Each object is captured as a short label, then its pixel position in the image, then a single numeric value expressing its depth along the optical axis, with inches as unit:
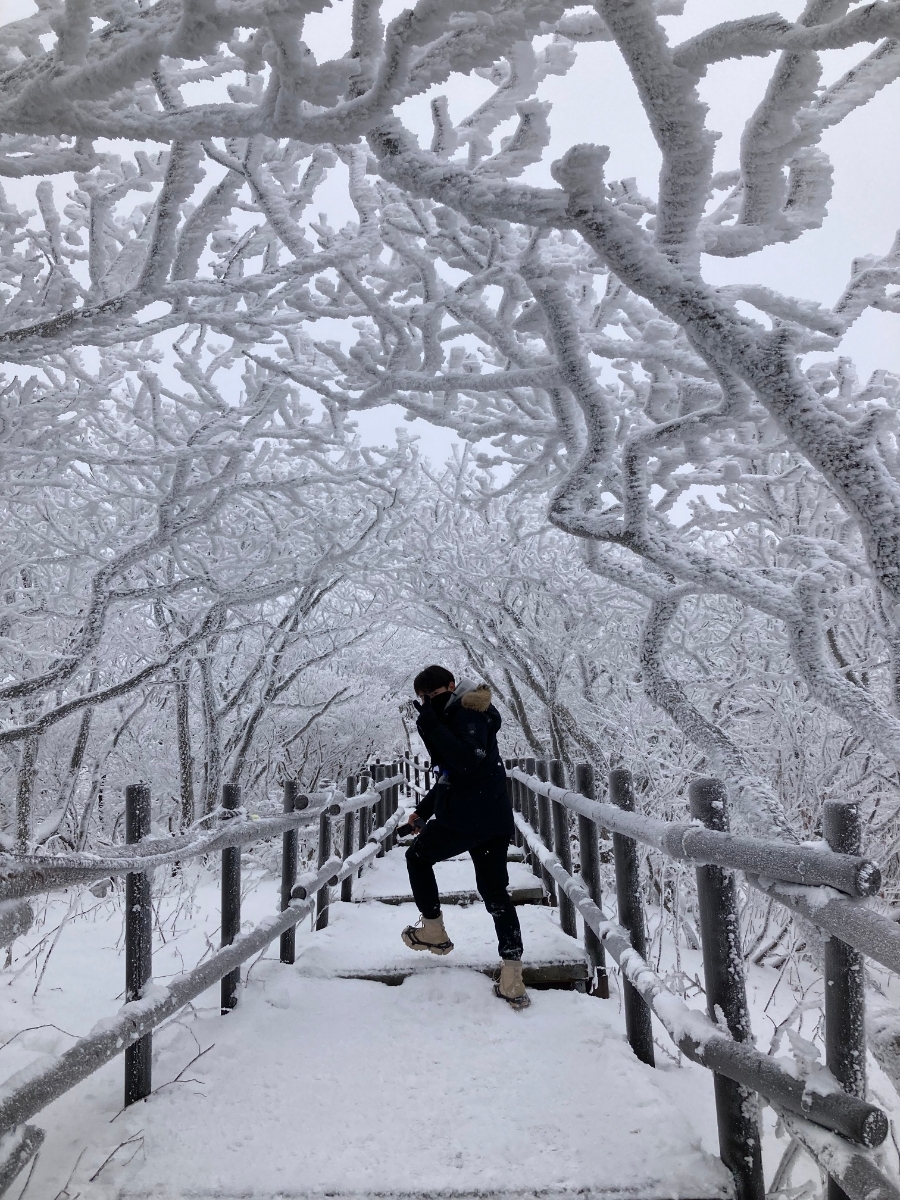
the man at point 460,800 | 154.6
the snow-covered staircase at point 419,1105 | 81.9
